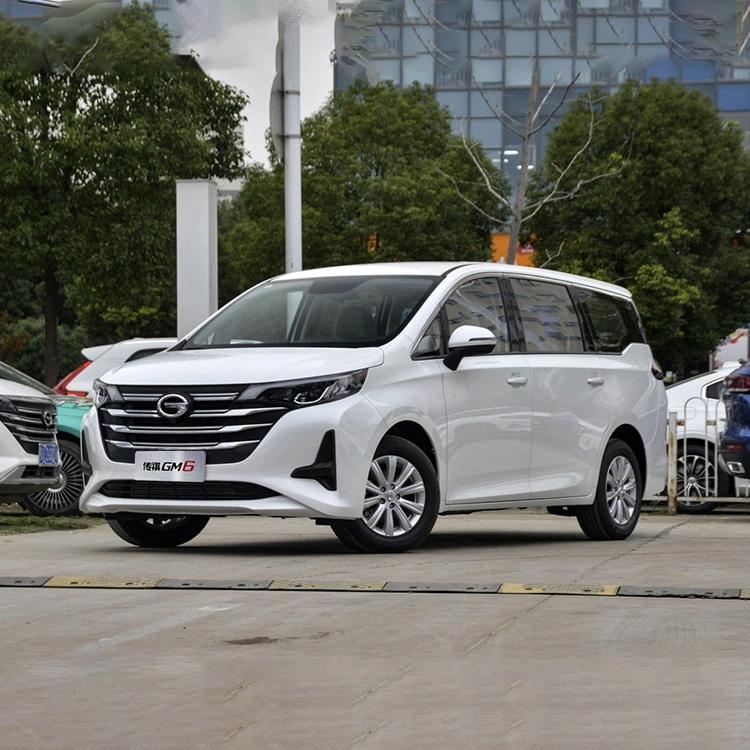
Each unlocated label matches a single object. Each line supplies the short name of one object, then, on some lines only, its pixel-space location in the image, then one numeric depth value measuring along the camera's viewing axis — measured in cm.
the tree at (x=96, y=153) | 3372
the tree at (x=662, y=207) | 4922
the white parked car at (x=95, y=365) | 1766
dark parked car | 1476
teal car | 1599
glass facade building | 7231
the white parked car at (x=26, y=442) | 1298
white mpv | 969
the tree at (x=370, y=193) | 5247
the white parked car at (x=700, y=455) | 1716
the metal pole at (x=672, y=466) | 1684
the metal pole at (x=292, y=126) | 1734
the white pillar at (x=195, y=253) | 1670
